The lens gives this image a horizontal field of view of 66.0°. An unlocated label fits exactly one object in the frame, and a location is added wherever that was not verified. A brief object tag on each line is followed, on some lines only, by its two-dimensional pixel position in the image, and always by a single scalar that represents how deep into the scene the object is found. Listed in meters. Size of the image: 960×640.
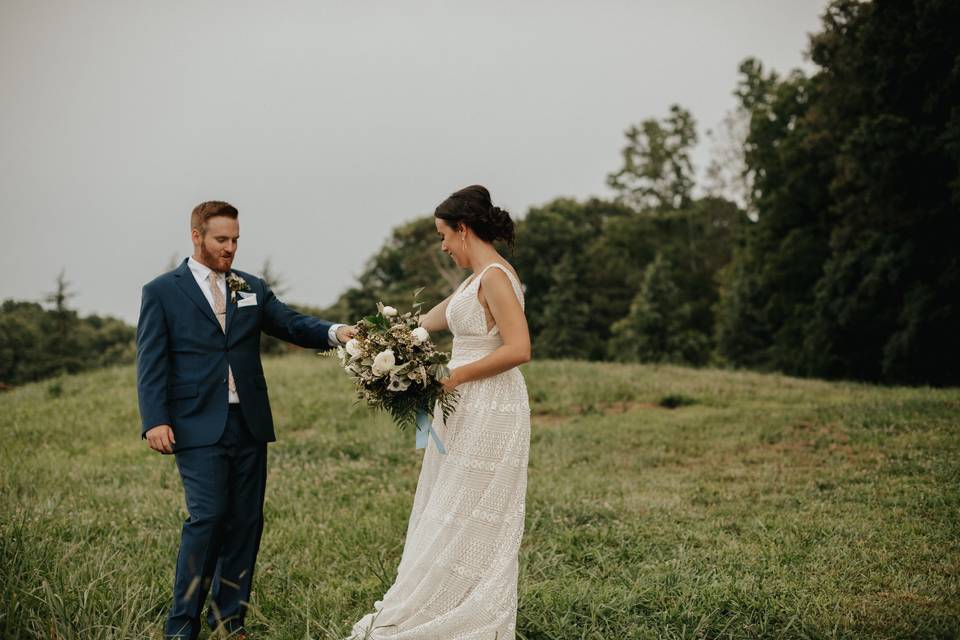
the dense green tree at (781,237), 31.22
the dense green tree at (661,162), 48.28
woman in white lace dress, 3.96
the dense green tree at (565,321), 41.53
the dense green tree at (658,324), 38.59
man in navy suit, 4.28
